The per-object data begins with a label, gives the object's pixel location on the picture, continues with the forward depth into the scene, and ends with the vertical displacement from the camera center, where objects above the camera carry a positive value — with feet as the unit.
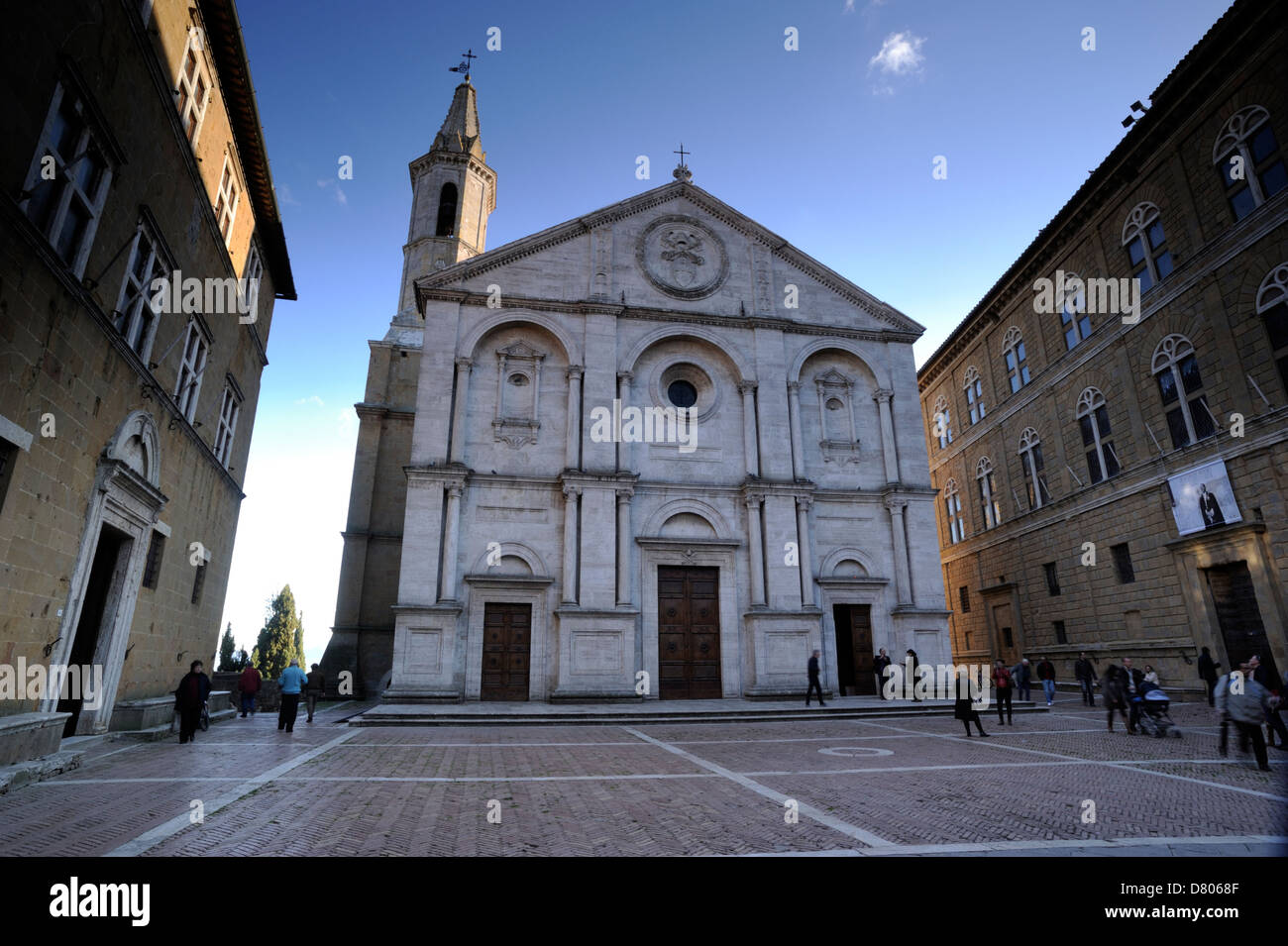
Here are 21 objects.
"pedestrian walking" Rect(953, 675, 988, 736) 49.25 -3.28
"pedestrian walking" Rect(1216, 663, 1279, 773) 34.86 -2.47
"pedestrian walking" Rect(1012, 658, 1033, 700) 77.97 -1.92
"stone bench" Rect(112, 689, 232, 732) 44.96 -3.33
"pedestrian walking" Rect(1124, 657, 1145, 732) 49.83 -2.14
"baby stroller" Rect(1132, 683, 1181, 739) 48.32 -3.64
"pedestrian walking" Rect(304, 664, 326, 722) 60.70 -2.29
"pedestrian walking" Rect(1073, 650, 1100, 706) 76.74 -1.82
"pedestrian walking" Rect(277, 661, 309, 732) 51.34 -2.26
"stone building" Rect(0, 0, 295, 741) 31.22 +19.10
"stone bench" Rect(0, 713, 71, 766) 29.24 -3.20
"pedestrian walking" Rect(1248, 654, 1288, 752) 41.04 -2.12
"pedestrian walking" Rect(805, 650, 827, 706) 68.42 -0.76
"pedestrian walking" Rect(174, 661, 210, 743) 45.80 -2.58
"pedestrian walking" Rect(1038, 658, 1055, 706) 76.02 -1.58
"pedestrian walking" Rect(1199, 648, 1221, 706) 67.82 -0.94
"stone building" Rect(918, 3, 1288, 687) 65.87 +30.96
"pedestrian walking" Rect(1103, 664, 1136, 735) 51.19 -2.41
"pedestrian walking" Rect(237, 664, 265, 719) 66.28 -2.13
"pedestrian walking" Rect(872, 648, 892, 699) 74.59 -0.43
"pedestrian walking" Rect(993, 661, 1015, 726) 58.95 -2.03
